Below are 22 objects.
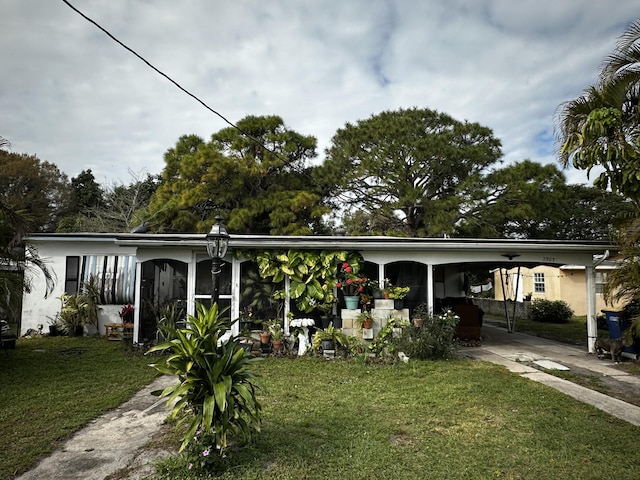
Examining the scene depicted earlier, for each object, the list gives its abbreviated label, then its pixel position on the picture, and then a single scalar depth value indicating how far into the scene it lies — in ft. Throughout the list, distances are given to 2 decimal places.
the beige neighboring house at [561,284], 59.83
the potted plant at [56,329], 36.40
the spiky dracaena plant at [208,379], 10.66
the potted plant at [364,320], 26.68
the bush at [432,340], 25.14
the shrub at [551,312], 52.49
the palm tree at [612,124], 18.19
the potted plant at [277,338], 26.99
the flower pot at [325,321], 28.19
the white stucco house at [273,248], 27.40
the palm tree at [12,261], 21.04
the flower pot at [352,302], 27.61
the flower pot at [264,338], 27.14
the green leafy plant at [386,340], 25.99
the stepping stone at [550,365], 23.94
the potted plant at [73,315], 36.52
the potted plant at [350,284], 27.32
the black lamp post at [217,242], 17.19
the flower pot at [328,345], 26.45
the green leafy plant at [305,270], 27.50
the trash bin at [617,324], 26.69
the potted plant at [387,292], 27.71
